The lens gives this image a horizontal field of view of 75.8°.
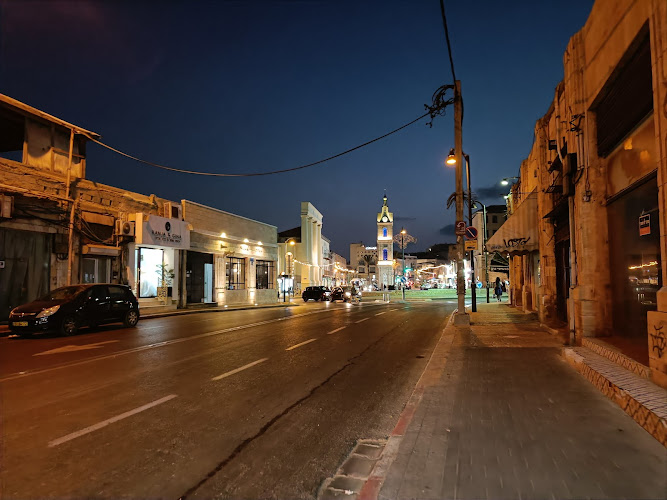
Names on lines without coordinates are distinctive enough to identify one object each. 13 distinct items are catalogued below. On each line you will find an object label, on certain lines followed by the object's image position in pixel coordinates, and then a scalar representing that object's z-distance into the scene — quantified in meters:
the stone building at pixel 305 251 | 68.94
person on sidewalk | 39.86
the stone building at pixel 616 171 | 6.04
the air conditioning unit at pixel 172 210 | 27.47
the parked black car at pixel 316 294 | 45.62
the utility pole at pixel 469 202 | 23.23
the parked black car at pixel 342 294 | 45.66
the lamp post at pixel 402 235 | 53.23
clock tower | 124.94
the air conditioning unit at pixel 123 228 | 22.80
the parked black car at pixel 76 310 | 13.43
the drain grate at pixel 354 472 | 3.64
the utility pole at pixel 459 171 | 17.31
